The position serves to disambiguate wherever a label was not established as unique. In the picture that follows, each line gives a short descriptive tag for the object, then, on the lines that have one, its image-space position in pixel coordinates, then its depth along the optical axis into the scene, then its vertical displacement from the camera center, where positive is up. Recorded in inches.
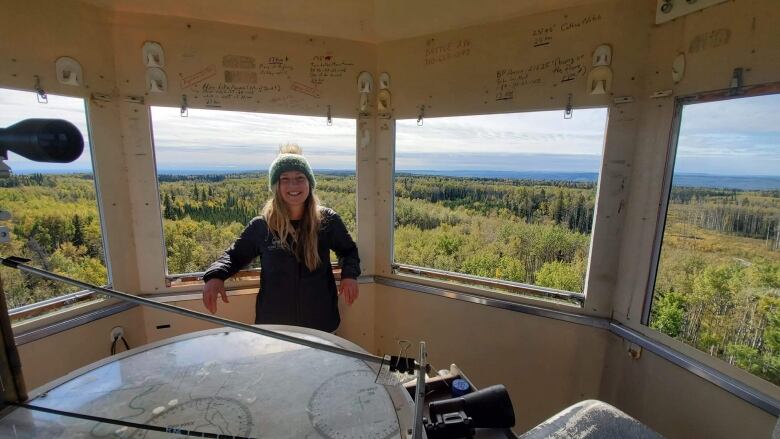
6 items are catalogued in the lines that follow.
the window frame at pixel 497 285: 69.8 -25.9
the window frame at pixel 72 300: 59.2 -25.5
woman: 66.8 -17.3
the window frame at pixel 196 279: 74.9 -25.8
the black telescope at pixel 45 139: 23.2 +1.7
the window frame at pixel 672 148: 47.3 +4.6
